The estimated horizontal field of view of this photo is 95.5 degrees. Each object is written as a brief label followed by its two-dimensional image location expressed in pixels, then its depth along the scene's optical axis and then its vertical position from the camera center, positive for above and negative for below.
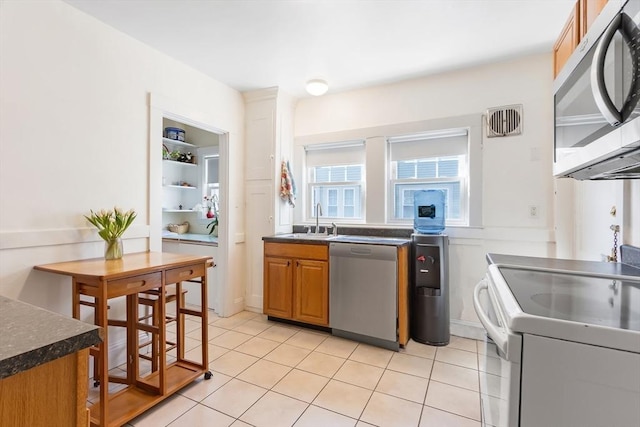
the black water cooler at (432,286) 2.58 -0.66
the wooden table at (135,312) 1.53 -0.65
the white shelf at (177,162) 3.88 +0.68
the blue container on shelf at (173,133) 4.00 +1.09
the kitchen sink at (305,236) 3.03 -0.26
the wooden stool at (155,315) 2.07 -0.75
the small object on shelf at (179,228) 4.13 -0.23
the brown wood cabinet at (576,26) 1.16 +0.87
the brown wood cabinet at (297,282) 2.85 -0.71
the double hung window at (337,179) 3.42 +0.41
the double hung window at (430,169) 2.93 +0.46
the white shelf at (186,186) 3.99 +0.36
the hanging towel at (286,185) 3.37 +0.33
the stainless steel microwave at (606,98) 0.80 +0.38
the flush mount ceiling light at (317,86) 2.81 +1.24
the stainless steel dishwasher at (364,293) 2.53 -0.72
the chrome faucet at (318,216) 3.37 -0.04
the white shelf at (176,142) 3.93 +0.97
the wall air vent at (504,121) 2.62 +0.85
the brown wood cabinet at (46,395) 0.59 -0.40
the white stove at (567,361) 0.64 -0.35
